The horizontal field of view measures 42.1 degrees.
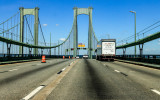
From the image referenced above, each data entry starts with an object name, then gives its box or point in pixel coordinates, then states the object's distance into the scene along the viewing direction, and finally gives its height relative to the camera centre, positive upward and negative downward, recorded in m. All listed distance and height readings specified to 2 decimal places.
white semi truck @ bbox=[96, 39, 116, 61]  36.66 +1.28
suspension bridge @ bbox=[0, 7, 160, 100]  6.20 -1.25
